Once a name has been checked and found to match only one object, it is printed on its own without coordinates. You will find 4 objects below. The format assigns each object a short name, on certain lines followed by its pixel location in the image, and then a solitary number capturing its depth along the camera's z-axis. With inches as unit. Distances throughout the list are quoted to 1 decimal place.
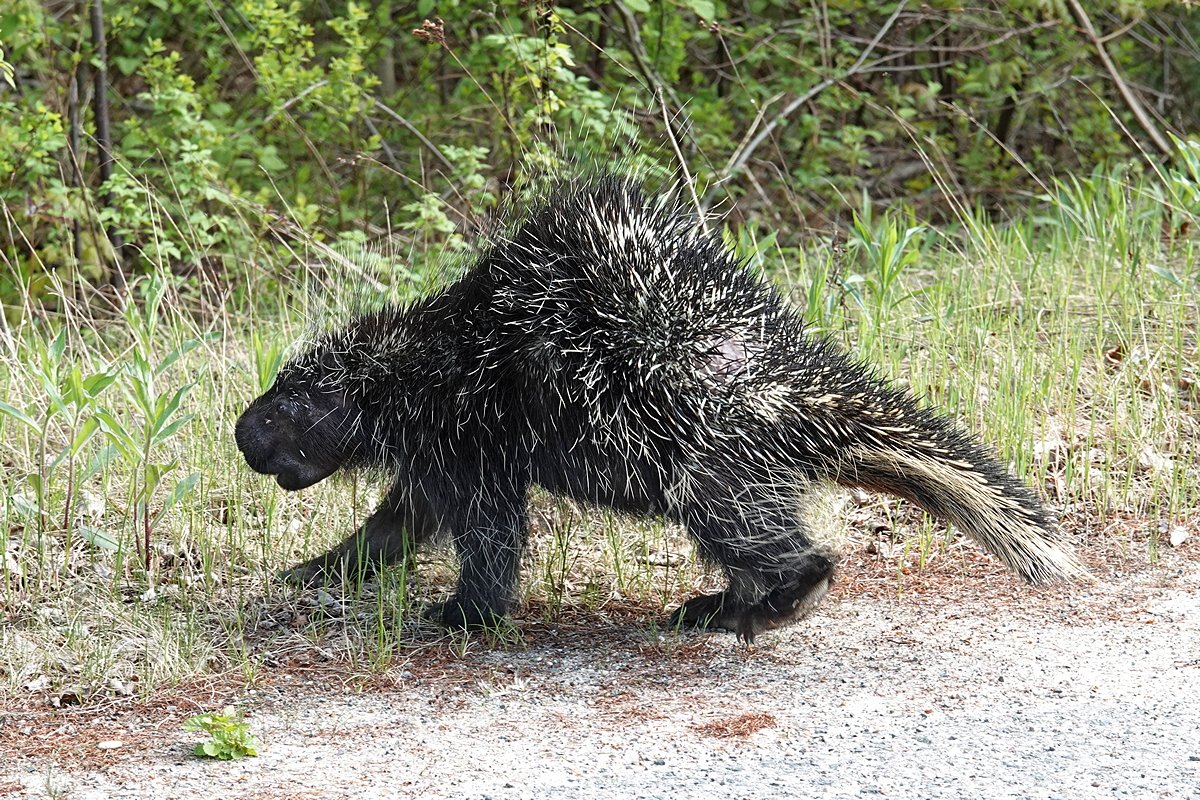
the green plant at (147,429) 299.0
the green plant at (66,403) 289.7
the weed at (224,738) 234.4
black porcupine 276.2
